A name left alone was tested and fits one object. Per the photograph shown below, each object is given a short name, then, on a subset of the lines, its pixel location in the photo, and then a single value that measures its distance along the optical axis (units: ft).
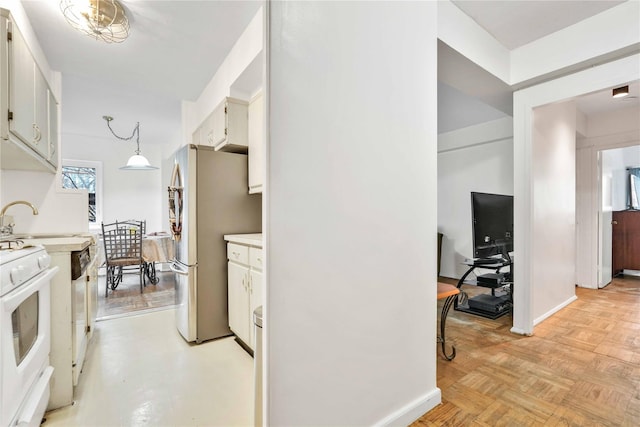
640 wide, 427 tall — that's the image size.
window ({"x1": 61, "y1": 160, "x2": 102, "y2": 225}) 17.10
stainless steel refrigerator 8.18
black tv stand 10.34
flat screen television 8.87
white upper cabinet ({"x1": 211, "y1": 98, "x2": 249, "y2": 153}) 9.18
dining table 13.05
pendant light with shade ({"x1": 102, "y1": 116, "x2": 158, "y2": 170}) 14.23
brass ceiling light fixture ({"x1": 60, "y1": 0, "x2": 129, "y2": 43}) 6.45
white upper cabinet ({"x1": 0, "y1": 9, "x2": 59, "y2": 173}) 5.09
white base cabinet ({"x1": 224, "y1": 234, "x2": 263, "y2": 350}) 6.95
